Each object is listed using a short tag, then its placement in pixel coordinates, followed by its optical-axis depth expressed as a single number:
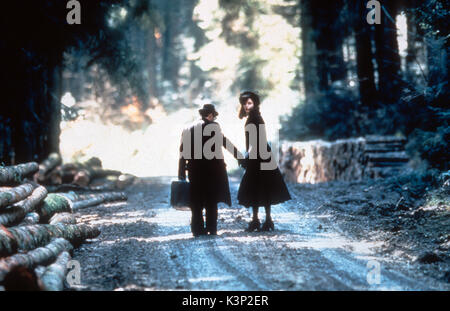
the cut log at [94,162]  39.19
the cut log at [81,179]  35.19
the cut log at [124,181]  36.49
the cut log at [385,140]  31.52
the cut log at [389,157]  30.39
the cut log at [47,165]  33.19
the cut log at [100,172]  36.90
